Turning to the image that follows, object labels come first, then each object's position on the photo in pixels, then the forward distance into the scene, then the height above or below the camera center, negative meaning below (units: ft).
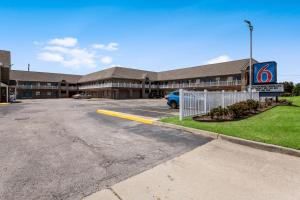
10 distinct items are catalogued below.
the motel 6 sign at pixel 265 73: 52.49 +6.94
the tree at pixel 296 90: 179.42 +5.62
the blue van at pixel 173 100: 57.47 -1.05
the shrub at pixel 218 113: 31.24 -2.82
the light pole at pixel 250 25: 51.00 +20.07
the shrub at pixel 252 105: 39.43 -1.96
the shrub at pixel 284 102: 58.06 -1.92
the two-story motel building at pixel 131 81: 140.67 +14.47
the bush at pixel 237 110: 32.27 -2.40
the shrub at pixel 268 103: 52.37 -1.97
